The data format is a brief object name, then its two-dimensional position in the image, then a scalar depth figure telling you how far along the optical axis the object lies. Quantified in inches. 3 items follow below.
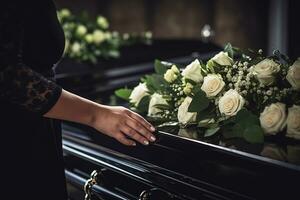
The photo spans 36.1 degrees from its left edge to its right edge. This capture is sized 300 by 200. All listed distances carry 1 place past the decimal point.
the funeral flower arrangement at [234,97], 51.6
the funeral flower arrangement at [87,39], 135.9
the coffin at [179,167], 44.6
